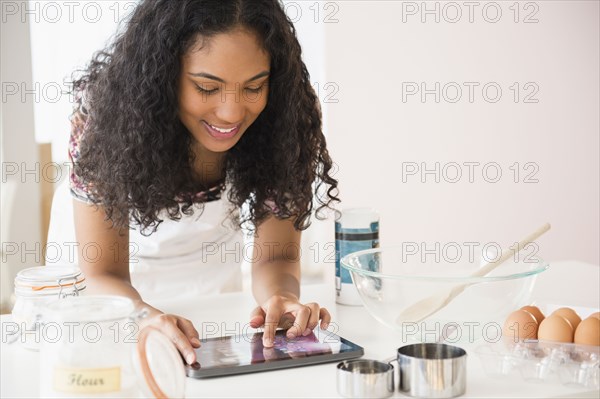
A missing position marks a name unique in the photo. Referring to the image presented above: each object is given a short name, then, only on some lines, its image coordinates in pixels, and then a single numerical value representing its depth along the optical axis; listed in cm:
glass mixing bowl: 208
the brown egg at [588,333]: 201
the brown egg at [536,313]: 209
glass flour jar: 174
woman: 227
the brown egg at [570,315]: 206
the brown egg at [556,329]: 203
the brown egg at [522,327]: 206
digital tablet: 198
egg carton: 193
